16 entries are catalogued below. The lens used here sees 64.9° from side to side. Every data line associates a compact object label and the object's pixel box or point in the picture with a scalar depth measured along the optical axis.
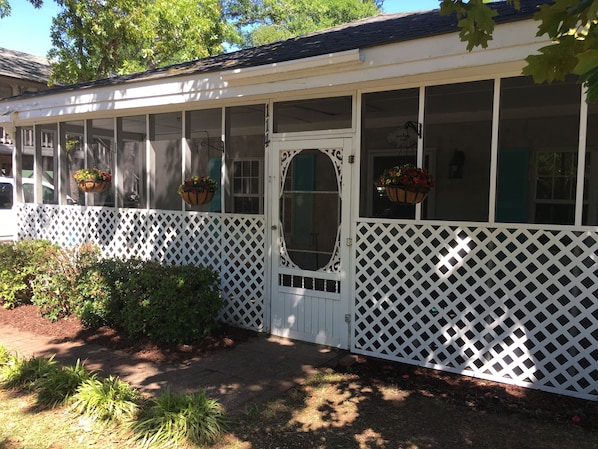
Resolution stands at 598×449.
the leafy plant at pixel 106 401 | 3.31
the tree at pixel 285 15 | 21.77
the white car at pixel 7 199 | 12.93
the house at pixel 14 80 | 16.56
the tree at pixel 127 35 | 12.40
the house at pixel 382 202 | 3.91
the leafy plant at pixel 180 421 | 3.04
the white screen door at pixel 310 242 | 4.90
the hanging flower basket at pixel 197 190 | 5.68
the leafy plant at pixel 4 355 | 4.21
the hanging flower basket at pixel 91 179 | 6.69
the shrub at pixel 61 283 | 5.70
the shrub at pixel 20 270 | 6.22
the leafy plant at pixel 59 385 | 3.59
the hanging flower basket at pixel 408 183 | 4.17
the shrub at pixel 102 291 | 5.27
